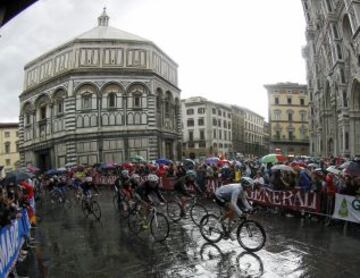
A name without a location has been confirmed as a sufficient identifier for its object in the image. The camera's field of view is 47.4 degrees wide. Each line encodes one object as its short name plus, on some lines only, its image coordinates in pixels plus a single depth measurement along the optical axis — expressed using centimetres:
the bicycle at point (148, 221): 1190
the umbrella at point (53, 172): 3320
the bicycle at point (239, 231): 1002
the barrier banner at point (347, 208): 1277
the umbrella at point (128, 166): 3282
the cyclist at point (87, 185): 1725
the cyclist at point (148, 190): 1257
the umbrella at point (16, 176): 1338
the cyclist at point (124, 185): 1523
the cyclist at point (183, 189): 1405
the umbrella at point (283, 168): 1571
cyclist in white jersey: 1040
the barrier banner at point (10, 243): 788
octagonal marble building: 4728
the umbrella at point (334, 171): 1550
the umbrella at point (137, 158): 3692
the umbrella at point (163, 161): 3291
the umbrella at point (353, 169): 1341
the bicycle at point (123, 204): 1544
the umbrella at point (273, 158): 2031
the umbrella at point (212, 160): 2686
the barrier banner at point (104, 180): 3550
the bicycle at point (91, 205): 1700
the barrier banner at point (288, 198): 1473
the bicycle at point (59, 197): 2419
